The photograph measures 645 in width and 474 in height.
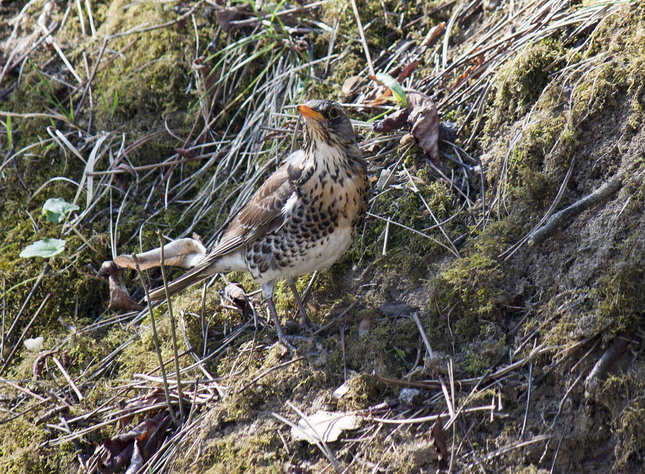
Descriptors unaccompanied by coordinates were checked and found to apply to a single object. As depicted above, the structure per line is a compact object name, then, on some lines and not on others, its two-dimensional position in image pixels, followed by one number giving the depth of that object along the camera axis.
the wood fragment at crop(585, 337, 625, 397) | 5.40
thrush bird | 7.75
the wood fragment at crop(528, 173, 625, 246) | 6.54
